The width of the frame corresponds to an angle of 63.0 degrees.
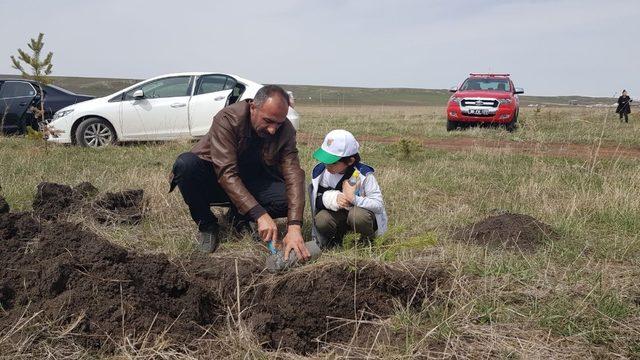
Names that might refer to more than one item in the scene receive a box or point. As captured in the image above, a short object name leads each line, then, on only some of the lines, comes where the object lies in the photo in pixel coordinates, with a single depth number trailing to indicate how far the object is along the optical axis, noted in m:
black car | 9.77
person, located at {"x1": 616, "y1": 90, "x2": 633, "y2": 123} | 17.64
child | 3.29
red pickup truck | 12.59
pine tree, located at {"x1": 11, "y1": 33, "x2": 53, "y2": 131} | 6.89
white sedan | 8.62
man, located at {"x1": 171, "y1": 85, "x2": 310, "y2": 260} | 3.09
